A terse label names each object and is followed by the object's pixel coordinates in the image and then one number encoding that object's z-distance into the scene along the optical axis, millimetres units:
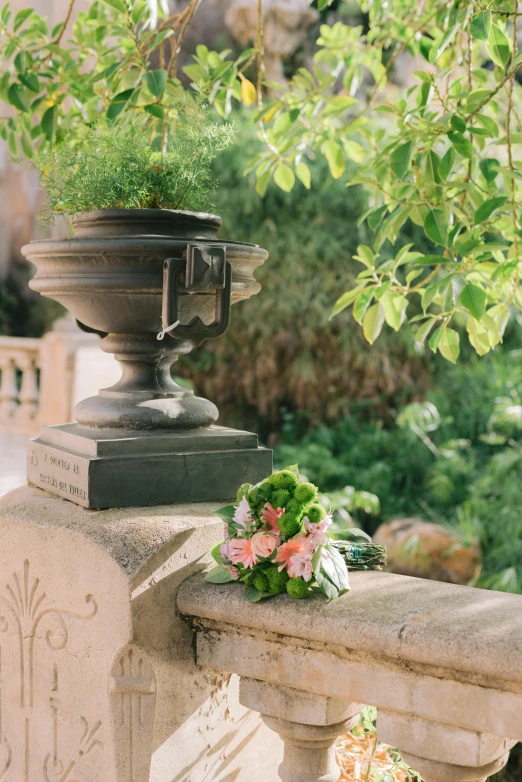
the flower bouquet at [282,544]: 1669
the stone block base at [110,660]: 1774
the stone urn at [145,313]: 1875
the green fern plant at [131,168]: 1979
